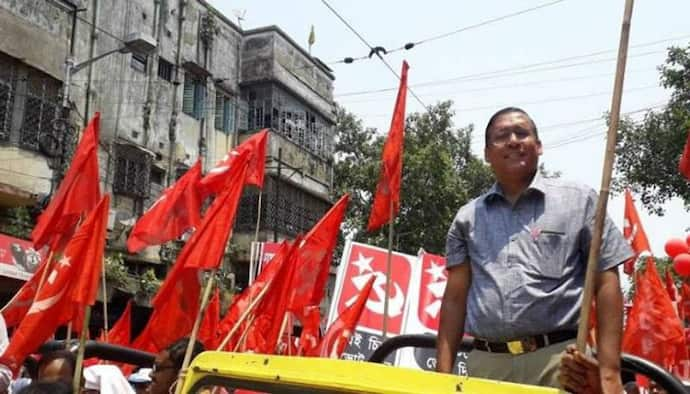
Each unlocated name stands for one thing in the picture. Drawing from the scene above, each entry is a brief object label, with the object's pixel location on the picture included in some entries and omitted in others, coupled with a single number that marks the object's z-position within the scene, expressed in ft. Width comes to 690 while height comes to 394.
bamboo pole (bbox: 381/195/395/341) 21.36
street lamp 52.34
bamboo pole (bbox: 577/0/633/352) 6.52
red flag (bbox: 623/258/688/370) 24.56
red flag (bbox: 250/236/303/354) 22.62
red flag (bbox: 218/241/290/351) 23.18
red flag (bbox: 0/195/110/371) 16.02
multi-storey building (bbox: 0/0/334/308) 48.67
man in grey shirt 7.91
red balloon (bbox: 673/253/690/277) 28.09
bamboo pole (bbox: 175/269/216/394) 13.57
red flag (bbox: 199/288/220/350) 25.40
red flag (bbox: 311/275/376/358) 23.93
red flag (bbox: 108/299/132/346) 26.89
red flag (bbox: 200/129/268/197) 21.49
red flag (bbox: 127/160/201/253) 21.39
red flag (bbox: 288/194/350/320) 25.08
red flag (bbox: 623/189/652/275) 30.12
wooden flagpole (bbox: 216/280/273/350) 17.10
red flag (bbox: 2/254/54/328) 20.47
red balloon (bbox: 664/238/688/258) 30.37
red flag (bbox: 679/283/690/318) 29.40
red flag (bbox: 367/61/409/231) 25.09
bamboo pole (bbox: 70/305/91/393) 12.91
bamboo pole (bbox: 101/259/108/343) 24.34
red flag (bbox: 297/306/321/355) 26.55
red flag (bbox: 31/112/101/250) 20.62
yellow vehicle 5.97
